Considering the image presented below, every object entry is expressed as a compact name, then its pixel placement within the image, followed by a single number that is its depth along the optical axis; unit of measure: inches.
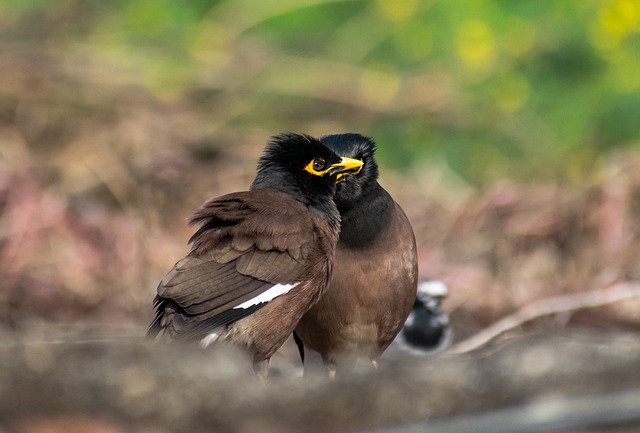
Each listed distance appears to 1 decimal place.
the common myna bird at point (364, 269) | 379.2
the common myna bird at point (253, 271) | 331.0
